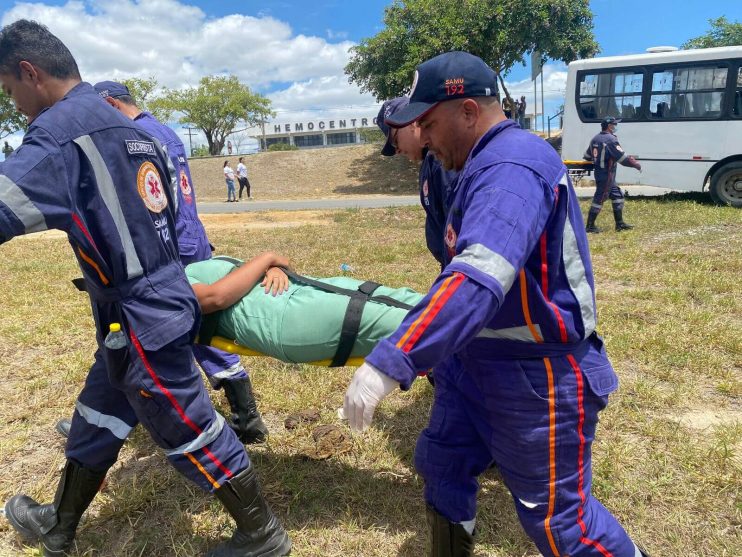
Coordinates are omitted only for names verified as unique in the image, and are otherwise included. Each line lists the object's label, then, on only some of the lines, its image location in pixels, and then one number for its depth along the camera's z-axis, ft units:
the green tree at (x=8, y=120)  110.52
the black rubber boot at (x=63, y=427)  10.51
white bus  37.09
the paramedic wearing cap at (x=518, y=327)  4.04
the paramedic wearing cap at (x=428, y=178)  8.64
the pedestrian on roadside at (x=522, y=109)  82.81
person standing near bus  29.81
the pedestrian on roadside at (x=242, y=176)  71.56
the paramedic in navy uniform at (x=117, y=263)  5.37
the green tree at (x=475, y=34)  64.95
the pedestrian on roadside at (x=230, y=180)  69.45
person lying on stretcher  6.85
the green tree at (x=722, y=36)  121.19
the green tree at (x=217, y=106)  150.00
